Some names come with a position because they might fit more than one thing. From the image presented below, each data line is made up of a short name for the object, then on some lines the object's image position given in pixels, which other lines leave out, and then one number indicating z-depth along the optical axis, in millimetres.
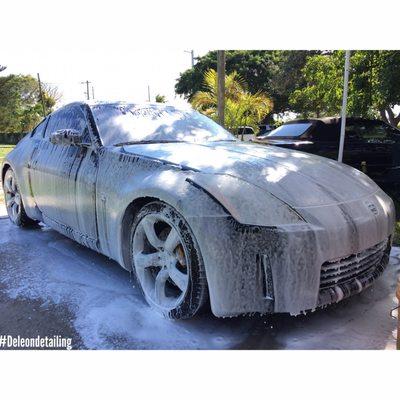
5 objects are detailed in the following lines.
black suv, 6156
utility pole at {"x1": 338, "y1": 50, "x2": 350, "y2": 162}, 4918
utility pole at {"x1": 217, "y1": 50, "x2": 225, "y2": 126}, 7410
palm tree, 9766
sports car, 2184
